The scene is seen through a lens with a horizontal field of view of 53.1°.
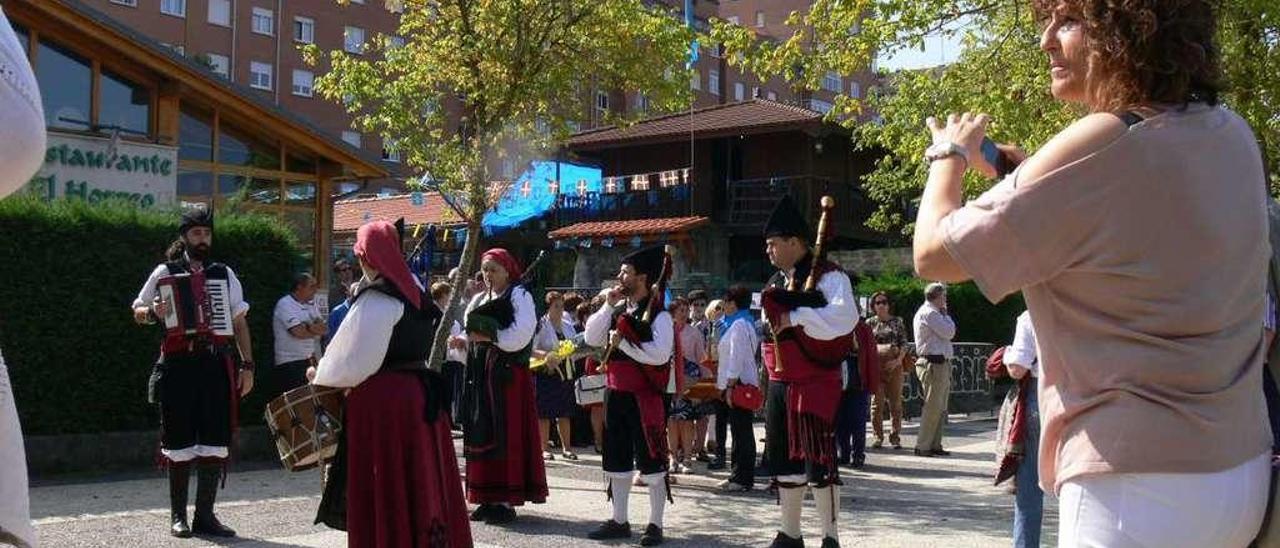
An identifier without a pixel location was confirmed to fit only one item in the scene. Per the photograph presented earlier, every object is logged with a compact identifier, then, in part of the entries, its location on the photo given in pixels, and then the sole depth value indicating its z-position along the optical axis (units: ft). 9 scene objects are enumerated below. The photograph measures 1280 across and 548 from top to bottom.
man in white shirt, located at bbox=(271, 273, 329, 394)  40.63
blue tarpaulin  105.81
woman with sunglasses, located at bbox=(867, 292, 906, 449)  49.85
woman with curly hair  7.41
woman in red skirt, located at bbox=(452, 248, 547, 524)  29.19
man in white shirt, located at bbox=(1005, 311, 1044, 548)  20.92
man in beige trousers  46.75
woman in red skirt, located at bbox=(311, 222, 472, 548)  19.98
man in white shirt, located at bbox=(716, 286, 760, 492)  36.63
